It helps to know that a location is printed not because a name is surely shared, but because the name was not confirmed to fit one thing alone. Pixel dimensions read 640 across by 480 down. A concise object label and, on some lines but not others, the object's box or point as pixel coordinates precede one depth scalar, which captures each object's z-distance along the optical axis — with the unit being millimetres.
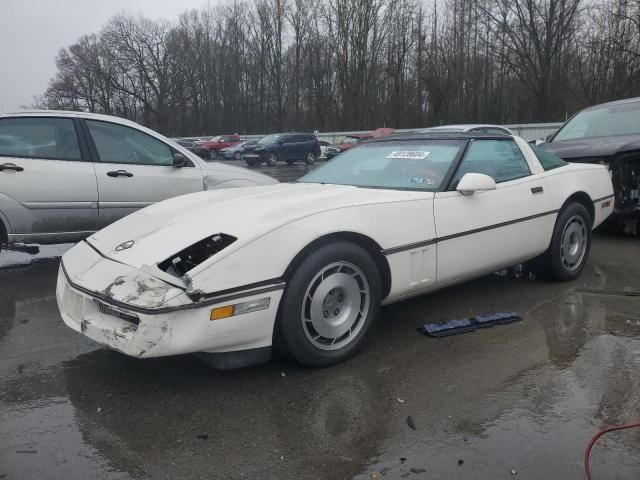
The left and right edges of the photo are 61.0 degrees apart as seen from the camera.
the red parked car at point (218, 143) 39375
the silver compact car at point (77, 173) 4941
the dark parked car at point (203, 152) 29650
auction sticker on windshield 4012
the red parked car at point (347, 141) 29734
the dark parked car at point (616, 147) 6184
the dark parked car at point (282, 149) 27234
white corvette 2627
